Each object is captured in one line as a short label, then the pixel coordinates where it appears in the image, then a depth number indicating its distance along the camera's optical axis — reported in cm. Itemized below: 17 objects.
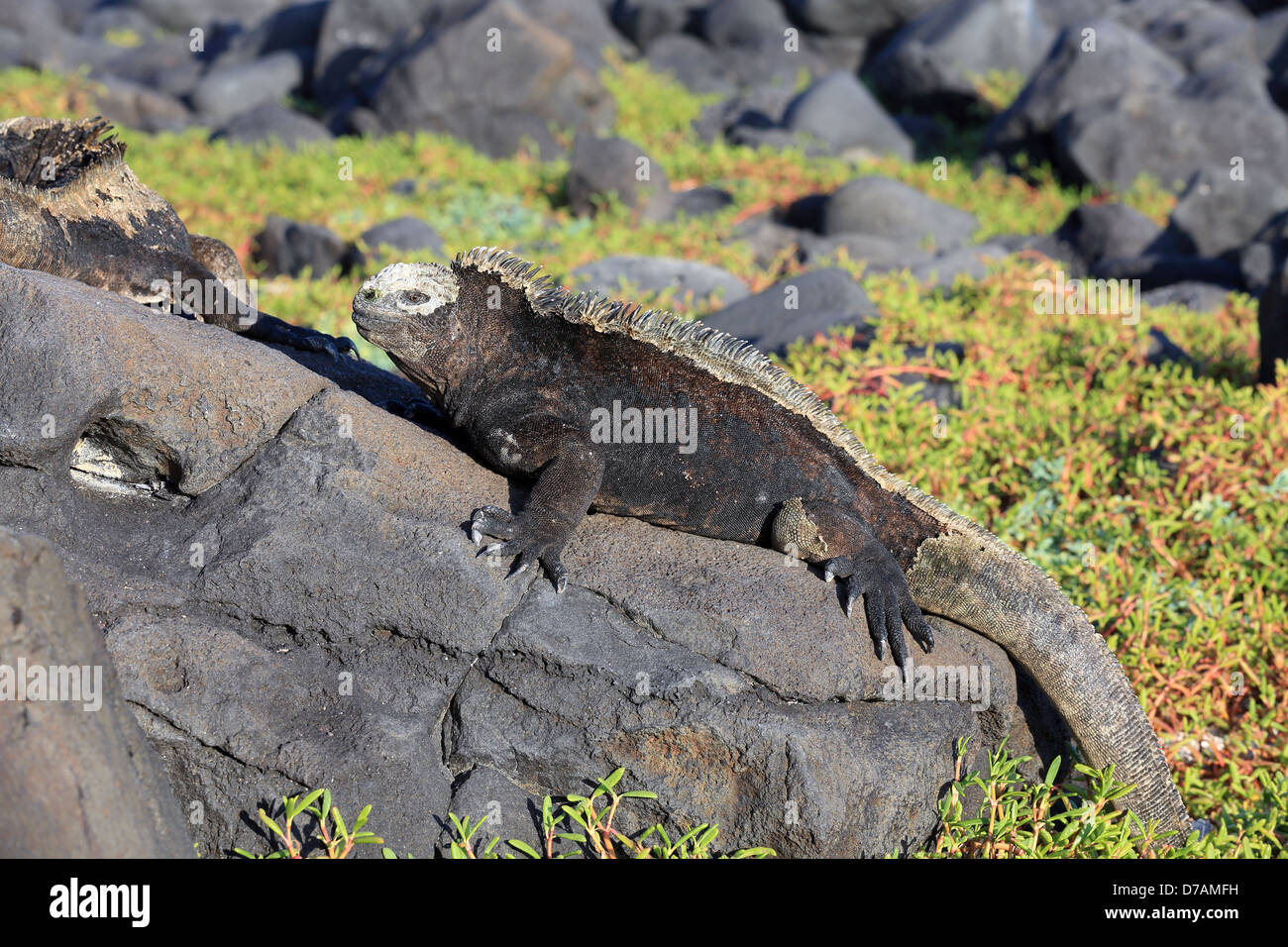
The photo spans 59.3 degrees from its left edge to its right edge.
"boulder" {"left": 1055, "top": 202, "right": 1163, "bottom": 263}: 1082
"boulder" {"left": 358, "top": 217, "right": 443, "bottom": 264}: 950
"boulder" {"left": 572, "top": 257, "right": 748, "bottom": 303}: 879
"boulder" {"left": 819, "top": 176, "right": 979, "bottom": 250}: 1081
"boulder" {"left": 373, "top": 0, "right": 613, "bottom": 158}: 1320
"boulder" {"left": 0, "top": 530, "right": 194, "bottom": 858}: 233
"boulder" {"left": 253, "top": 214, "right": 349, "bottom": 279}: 936
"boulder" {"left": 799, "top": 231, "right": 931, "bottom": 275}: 985
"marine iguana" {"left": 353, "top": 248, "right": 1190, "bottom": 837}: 370
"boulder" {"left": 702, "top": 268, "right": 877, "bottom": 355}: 716
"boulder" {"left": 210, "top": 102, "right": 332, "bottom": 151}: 1310
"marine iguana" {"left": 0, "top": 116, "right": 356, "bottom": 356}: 423
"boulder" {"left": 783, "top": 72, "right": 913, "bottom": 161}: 1391
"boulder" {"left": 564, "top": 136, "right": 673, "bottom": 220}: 1109
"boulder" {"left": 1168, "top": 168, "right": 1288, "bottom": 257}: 1050
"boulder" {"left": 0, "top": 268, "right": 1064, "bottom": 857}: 316
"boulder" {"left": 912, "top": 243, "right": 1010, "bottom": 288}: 921
